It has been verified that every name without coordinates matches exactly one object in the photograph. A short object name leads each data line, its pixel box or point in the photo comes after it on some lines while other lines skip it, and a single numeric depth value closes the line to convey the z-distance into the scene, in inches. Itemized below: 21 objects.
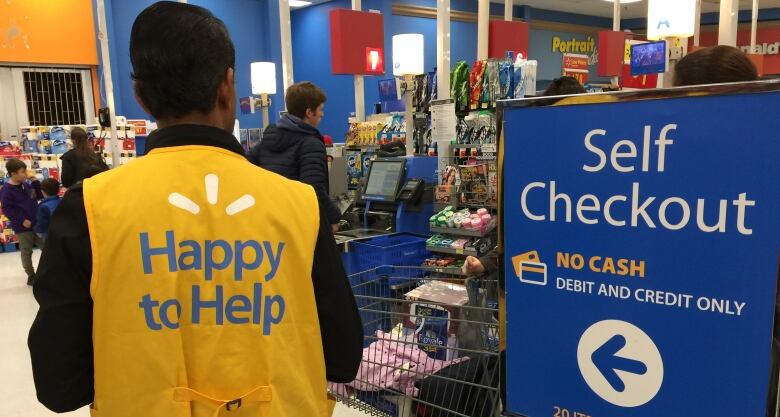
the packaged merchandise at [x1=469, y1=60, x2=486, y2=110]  151.8
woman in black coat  235.5
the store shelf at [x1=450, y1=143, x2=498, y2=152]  143.0
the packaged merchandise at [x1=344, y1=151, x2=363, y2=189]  216.5
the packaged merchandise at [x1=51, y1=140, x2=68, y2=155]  370.6
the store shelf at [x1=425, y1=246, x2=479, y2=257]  134.9
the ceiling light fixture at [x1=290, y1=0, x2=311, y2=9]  563.2
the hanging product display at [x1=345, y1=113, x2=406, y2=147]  224.2
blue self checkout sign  38.2
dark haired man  40.5
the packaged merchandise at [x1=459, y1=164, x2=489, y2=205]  139.9
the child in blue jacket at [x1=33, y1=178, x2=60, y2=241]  244.9
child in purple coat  262.5
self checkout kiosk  162.4
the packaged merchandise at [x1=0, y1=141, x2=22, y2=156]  350.3
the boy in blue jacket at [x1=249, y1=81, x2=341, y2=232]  149.8
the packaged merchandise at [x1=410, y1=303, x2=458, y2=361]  79.6
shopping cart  77.6
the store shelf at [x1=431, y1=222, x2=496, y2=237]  133.3
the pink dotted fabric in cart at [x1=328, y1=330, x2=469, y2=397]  79.0
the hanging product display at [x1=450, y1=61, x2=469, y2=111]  155.4
